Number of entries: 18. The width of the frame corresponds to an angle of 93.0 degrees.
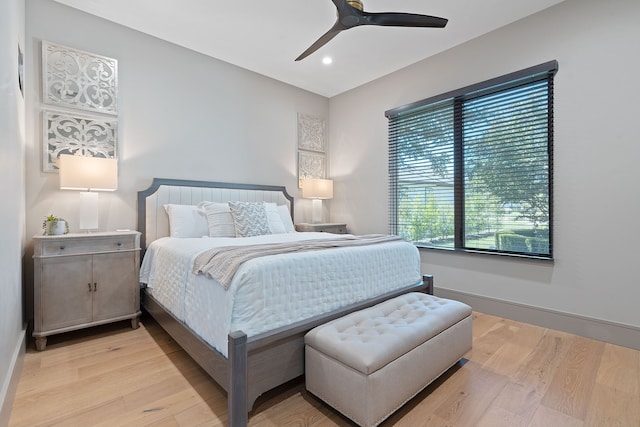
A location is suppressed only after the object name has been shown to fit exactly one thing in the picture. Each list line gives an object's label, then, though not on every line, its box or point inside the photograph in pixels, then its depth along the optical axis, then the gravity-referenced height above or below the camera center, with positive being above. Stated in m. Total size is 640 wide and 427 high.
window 2.84 +0.46
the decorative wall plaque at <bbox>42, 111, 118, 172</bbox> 2.70 +0.70
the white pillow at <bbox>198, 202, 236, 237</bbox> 3.13 -0.11
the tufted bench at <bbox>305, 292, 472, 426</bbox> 1.41 -0.76
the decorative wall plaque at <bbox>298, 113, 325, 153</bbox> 4.63 +1.20
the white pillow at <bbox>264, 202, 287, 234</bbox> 3.46 -0.11
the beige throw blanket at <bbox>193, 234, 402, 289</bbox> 1.64 -0.26
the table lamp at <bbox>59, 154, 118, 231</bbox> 2.51 +0.27
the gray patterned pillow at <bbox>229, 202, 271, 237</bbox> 3.12 -0.10
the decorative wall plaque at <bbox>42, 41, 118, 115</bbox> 2.70 +1.23
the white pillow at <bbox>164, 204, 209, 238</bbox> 3.08 -0.11
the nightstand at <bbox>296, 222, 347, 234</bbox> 4.18 -0.26
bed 1.54 -0.58
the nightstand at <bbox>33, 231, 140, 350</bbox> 2.31 -0.58
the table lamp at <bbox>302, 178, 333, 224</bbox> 4.41 +0.26
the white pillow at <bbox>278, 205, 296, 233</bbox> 3.75 -0.11
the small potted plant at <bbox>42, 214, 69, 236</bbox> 2.48 -0.13
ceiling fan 2.13 +1.40
